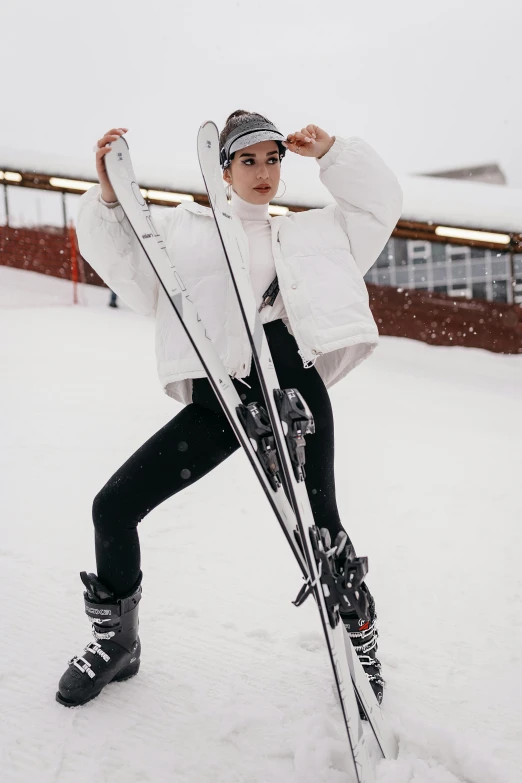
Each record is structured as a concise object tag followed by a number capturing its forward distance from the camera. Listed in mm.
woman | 1769
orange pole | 10820
